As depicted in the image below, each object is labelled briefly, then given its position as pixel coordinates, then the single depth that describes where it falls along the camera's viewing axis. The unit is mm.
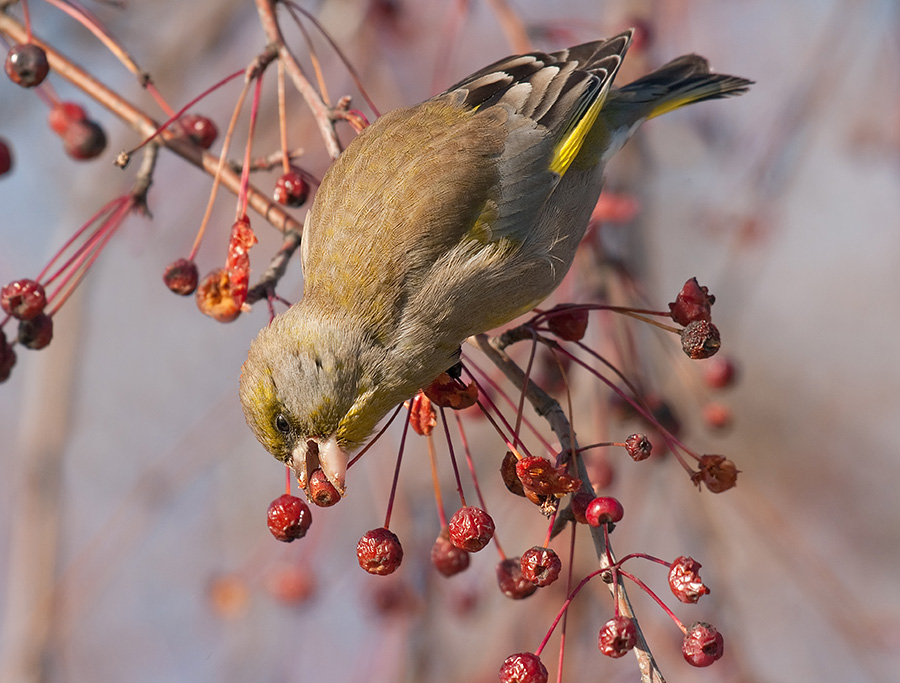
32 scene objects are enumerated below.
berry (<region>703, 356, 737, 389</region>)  7527
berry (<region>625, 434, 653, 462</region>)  4719
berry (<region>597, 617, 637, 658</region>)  4207
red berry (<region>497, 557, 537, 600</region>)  5281
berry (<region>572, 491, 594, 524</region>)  4691
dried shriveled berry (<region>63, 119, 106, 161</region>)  6584
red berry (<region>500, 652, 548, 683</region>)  4508
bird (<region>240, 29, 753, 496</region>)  5621
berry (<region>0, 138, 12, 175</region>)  6645
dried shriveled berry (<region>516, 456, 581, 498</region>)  4645
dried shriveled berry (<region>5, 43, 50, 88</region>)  5754
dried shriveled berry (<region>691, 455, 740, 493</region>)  5016
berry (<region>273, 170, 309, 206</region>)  5812
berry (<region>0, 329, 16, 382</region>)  5547
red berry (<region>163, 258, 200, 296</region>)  5742
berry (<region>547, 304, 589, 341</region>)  5582
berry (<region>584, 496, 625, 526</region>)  4496
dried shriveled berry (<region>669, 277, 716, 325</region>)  5207
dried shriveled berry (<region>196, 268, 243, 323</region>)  5609
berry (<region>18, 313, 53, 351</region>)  5602
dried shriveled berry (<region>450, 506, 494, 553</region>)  4836
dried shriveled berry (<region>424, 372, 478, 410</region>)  5492
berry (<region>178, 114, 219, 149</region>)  6570
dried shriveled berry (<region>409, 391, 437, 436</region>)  5719
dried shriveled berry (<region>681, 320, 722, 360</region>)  4980
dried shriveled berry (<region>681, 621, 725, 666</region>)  4367
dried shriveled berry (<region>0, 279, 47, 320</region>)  5578
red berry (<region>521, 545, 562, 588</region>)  4699
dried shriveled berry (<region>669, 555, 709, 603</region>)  4523
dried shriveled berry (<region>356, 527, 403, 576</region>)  5031
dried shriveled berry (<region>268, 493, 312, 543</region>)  5199
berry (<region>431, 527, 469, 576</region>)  5699
